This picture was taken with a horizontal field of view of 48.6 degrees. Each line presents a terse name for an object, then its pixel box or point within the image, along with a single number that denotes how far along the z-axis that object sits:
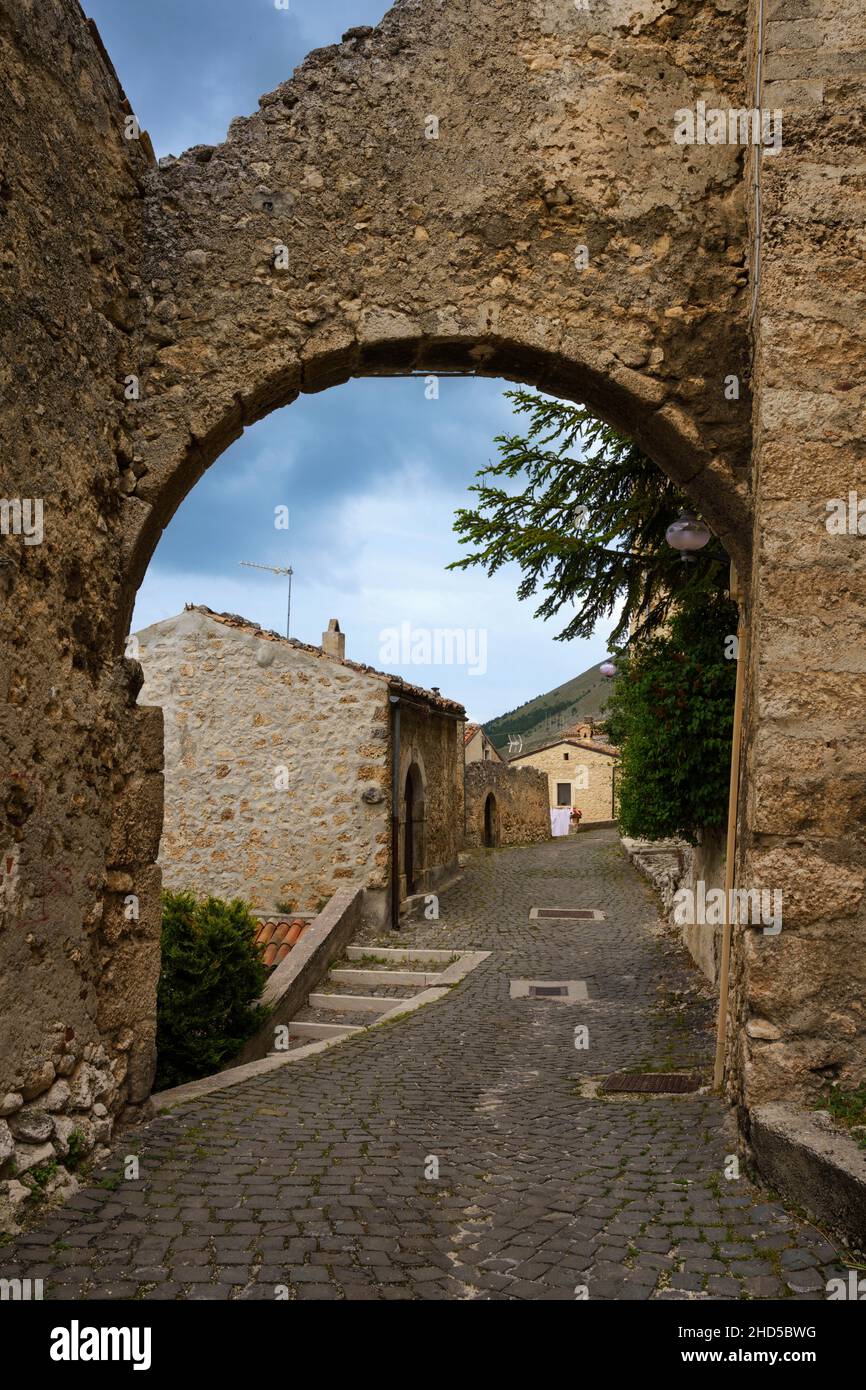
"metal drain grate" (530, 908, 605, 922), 12.48
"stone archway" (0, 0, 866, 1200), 3.60
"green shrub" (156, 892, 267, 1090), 5.80
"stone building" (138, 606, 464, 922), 11.67
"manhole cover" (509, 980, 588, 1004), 8.16
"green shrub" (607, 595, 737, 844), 7.04
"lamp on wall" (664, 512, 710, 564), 5.53
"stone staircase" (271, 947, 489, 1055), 8.02
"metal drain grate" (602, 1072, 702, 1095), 4.96
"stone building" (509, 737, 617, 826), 37.75
